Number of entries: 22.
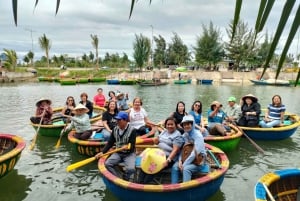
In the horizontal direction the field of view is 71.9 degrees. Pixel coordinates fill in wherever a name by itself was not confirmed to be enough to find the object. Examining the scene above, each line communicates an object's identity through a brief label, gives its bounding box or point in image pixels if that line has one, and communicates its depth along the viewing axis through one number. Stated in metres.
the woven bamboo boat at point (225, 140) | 5.09
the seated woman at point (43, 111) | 6.61
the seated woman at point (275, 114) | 6.21
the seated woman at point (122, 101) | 7.83
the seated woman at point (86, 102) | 6.64
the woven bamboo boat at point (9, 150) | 3.77
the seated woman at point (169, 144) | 3.52
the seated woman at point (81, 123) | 5.26
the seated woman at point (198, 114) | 5.37
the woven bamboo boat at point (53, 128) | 6.28
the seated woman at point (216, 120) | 5.44
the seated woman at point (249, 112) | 6.19
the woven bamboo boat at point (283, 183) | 2.99
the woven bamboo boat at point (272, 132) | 6.02
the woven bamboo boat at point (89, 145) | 4.85
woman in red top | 9.22
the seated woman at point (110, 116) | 5.40
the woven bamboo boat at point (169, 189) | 3.01
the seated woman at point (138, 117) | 5.36
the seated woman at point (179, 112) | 5.15
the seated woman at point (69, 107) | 6.69
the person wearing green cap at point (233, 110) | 6.22
